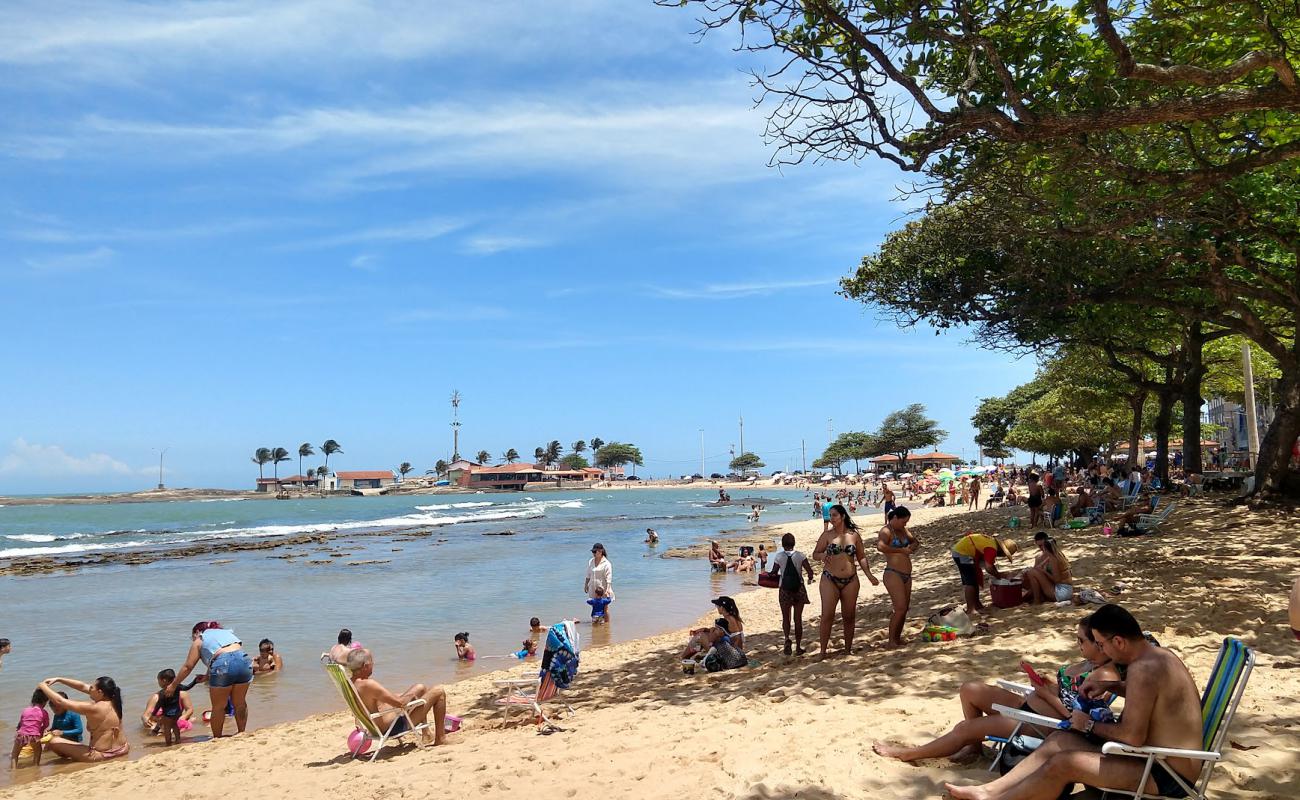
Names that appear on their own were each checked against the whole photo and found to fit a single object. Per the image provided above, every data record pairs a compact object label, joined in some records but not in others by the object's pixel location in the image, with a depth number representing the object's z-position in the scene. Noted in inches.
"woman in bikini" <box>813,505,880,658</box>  293.9
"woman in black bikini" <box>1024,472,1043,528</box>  617.4
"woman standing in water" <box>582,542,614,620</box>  507.5
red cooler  331.3
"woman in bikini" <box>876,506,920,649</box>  292.0
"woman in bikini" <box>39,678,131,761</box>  293.0
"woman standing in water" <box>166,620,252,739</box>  307.0
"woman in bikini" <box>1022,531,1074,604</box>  321.1
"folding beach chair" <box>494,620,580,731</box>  291.0
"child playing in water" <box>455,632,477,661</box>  437.1
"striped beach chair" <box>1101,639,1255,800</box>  133.3
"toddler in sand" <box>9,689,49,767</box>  291.3
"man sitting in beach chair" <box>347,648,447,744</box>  250.2
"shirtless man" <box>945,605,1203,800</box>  135.3
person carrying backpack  324.5
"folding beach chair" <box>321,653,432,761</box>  239.3
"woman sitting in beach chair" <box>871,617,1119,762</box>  161.2
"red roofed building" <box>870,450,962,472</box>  3743.9
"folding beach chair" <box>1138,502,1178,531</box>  472.4
